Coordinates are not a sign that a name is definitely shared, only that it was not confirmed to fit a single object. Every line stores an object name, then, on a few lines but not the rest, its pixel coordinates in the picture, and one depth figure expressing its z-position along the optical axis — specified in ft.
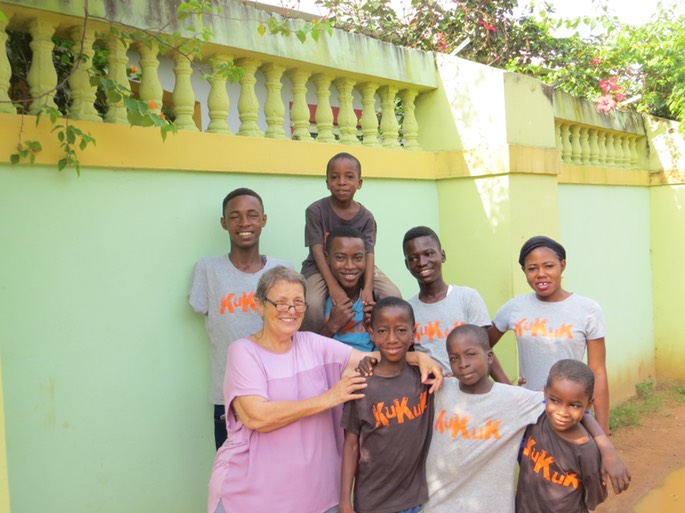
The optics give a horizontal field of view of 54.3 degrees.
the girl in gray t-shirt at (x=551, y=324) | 9.59
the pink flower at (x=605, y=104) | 21.20
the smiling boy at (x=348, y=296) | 9.77
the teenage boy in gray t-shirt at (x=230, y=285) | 10.32
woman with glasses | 7.93
